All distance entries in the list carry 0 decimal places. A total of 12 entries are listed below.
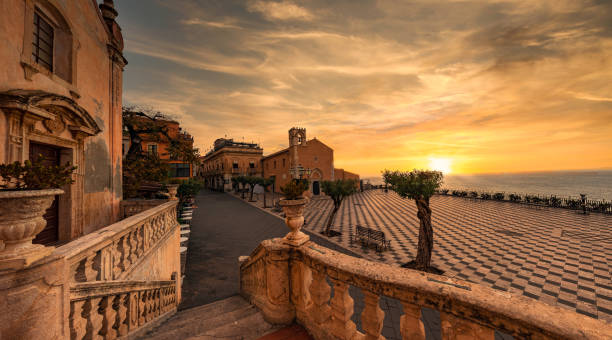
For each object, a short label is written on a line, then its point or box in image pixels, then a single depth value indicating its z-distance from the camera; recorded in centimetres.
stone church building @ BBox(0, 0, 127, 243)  370
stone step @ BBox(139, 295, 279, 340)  269
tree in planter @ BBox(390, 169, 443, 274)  759
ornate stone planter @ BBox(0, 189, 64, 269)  141
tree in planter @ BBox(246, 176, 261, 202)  2648
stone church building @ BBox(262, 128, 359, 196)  2792
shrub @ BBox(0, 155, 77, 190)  168
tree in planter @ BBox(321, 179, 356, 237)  1213
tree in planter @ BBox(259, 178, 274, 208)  2415
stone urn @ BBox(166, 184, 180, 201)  687
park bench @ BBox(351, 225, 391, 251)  955
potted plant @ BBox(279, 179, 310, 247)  275
